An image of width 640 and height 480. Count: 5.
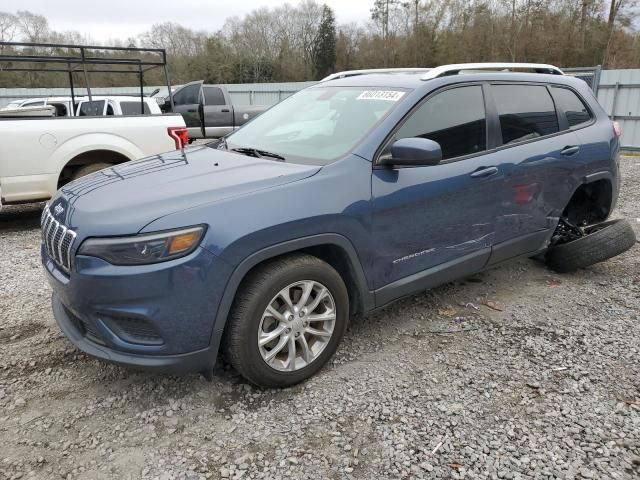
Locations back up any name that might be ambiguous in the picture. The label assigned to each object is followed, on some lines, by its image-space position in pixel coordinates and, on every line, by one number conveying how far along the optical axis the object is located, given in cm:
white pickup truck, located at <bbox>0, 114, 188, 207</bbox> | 553
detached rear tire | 420
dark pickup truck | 1320
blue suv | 235
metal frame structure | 608
